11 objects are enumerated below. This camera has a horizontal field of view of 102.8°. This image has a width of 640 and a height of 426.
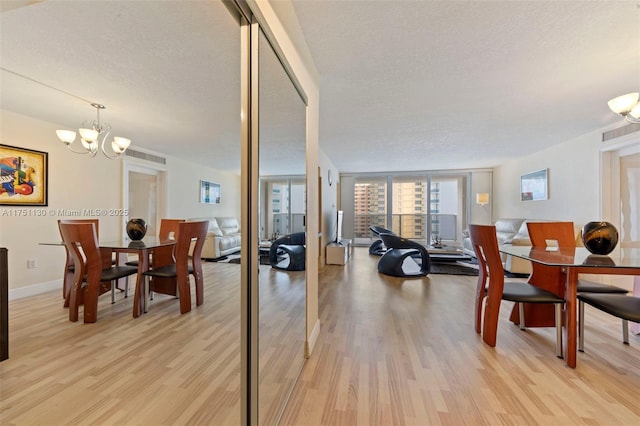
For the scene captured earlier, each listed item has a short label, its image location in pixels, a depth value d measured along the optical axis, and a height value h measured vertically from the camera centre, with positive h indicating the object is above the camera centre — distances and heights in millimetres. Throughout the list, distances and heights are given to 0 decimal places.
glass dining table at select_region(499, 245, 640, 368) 1649 -335
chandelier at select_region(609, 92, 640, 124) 2207 +976
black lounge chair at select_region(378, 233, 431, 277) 4328 -742
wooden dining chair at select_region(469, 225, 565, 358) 1936 -634
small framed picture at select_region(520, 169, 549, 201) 5294 +635
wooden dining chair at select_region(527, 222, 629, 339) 2164 -471
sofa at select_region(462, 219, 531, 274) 4336 -490
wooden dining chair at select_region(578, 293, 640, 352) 1658 -633
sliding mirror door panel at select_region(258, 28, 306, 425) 1254 -126
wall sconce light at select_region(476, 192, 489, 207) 7355 +462
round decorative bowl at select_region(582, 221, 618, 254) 2053 -189
